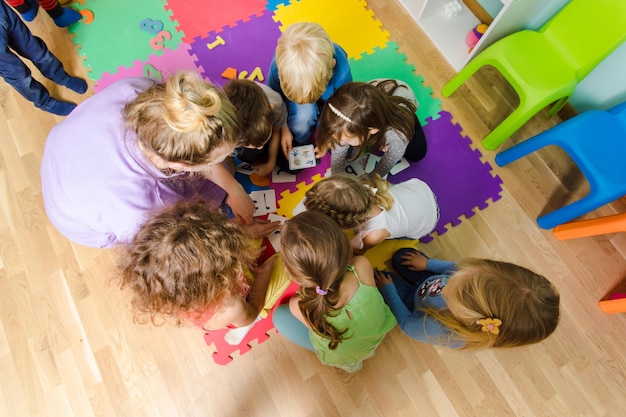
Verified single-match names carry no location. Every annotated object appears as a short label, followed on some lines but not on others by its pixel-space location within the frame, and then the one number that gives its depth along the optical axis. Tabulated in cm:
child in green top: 115
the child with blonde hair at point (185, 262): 103
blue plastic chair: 156
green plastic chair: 162
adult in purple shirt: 105
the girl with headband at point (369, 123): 136
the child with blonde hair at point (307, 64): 139
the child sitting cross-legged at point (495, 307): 108
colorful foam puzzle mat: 187
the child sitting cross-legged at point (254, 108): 138
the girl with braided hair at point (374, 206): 132
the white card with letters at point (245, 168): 183
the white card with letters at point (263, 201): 180
